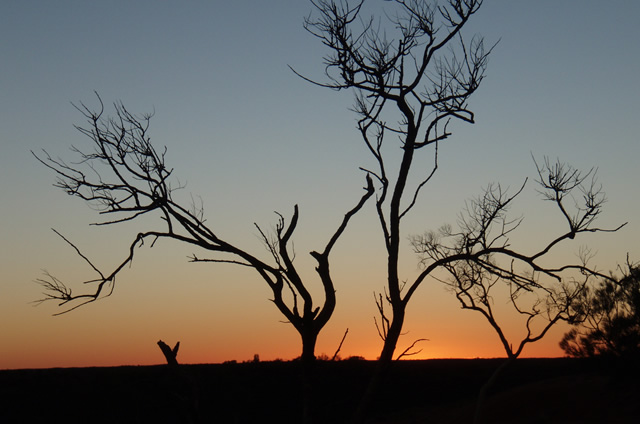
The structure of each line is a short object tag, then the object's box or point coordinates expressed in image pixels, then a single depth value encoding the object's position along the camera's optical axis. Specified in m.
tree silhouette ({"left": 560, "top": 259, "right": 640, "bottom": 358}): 21.12
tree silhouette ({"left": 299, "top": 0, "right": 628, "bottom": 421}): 7.51
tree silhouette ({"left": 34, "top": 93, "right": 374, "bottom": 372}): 6.38
